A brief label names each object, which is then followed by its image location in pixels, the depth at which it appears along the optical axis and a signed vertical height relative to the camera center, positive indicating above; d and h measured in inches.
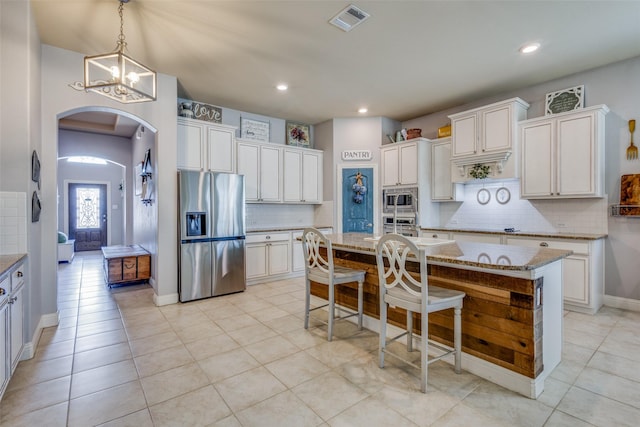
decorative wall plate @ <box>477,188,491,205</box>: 182.5 +9.0
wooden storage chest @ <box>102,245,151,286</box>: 183.5 -31.8
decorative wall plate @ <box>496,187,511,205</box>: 173.6 +9.0
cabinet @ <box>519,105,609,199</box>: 137.7 +26.4
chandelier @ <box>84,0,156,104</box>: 82.5 +38.2
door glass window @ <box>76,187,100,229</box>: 353.4 +8.4
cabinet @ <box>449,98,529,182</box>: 158.6 +40.2
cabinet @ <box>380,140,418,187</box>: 197.0 +31.9
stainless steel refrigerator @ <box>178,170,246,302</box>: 156.7 -11.1
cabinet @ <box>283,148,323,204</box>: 218.5 +26.9
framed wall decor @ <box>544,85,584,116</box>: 149.5 +54.7
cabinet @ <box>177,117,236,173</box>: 168.9 +38.5
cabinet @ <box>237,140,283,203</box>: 198.1 +28.4
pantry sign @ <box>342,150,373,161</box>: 220.8 +41.2
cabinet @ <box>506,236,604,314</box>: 133.8 -28.0
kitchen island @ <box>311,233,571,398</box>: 77.2 -26.9
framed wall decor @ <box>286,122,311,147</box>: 231.3 +59.7
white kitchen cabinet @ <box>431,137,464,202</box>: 190.4 +22.7
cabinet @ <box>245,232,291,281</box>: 192.1 -26.9
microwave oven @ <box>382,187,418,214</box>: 196.9 +8.1
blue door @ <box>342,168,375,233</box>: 220.1 +8.6
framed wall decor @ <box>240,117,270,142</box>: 211.8 +58.4
